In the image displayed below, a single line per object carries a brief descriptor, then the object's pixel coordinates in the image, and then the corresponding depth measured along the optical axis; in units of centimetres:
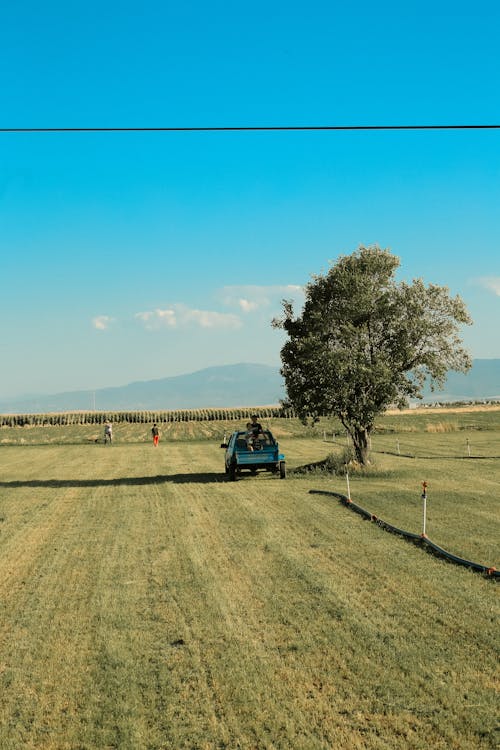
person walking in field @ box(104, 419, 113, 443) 6719
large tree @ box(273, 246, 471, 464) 2988
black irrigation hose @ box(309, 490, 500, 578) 1340
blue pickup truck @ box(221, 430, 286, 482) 2922
